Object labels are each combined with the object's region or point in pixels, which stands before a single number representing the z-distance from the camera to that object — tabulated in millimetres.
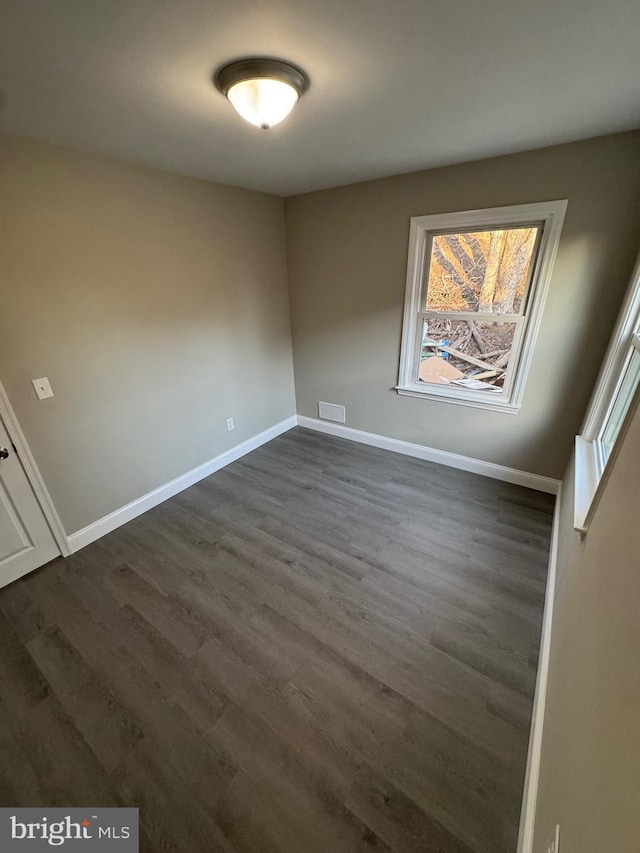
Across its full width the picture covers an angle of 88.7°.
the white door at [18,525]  1878
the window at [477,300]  2258
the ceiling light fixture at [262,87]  1152
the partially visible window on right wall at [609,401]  1640
